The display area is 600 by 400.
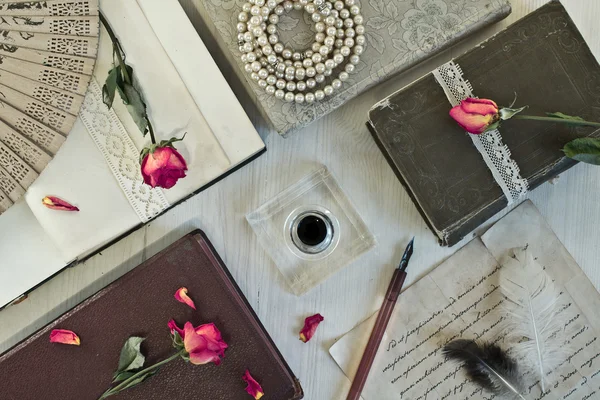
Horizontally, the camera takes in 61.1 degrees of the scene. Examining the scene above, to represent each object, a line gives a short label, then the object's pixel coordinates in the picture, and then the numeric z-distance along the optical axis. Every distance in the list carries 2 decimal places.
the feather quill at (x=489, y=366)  0.68
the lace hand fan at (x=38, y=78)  0.59
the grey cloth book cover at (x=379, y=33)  0.63
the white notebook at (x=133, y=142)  0.62
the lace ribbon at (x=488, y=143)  0.62
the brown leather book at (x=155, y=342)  0.65
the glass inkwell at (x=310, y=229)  0.69
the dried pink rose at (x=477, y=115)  0.57
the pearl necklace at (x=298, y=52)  0.61
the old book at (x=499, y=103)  0.62
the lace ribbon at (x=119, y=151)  0.63
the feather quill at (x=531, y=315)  0.69
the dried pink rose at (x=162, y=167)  0.57
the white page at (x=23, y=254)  0.64
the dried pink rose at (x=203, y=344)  0.60
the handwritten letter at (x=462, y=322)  0.70
